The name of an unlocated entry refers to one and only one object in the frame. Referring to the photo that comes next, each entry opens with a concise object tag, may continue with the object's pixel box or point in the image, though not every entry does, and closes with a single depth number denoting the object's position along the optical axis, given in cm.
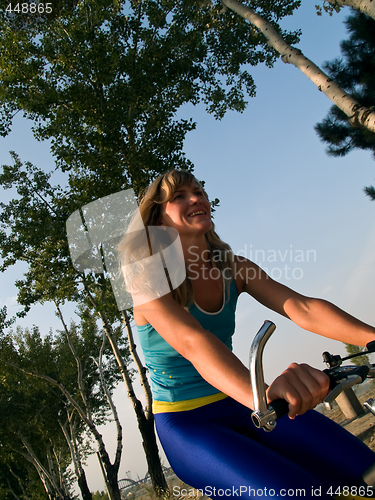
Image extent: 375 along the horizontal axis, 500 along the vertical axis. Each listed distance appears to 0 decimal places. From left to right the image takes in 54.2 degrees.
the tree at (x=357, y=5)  590
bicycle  80
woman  120
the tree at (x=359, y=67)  951
